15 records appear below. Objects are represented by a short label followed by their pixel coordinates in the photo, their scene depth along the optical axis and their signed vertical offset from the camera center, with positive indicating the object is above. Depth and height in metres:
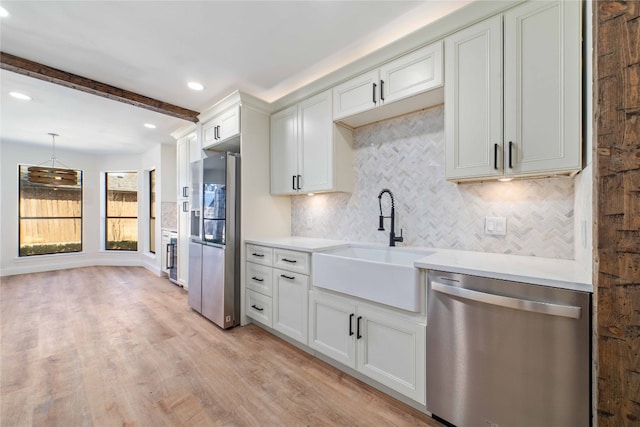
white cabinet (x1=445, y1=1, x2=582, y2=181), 1.34 +0.69
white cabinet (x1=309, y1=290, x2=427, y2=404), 1.58 -0.90
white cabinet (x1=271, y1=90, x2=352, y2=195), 2.48 +0.65
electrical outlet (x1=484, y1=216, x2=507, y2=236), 1.79 -0.09
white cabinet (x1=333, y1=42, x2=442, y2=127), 1.79 +1.00
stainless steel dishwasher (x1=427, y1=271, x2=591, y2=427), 1.11 -0.69
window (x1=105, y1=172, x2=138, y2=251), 6.08 +0.06
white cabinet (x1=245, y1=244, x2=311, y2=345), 2.26 -0.75
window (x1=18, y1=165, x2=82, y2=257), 5.22 -0.06
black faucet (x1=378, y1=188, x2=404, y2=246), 2.23 -0.10
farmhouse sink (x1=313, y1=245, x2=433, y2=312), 1.56 -0.44
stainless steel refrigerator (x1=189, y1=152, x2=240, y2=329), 2.74 -0.30
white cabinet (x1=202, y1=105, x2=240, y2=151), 2.92 +1.03
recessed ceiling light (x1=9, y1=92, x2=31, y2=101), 3.01 +1.38
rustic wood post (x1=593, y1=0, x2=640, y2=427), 0.85 +0.02
